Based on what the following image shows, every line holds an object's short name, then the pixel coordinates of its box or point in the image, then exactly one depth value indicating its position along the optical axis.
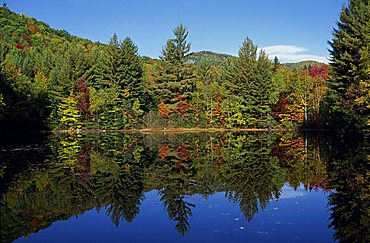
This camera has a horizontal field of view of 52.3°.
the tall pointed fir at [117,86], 49.41
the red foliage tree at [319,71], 61.43
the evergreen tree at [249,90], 49.31
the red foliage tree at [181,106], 51.62
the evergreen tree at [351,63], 28.41
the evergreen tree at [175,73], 51.72
